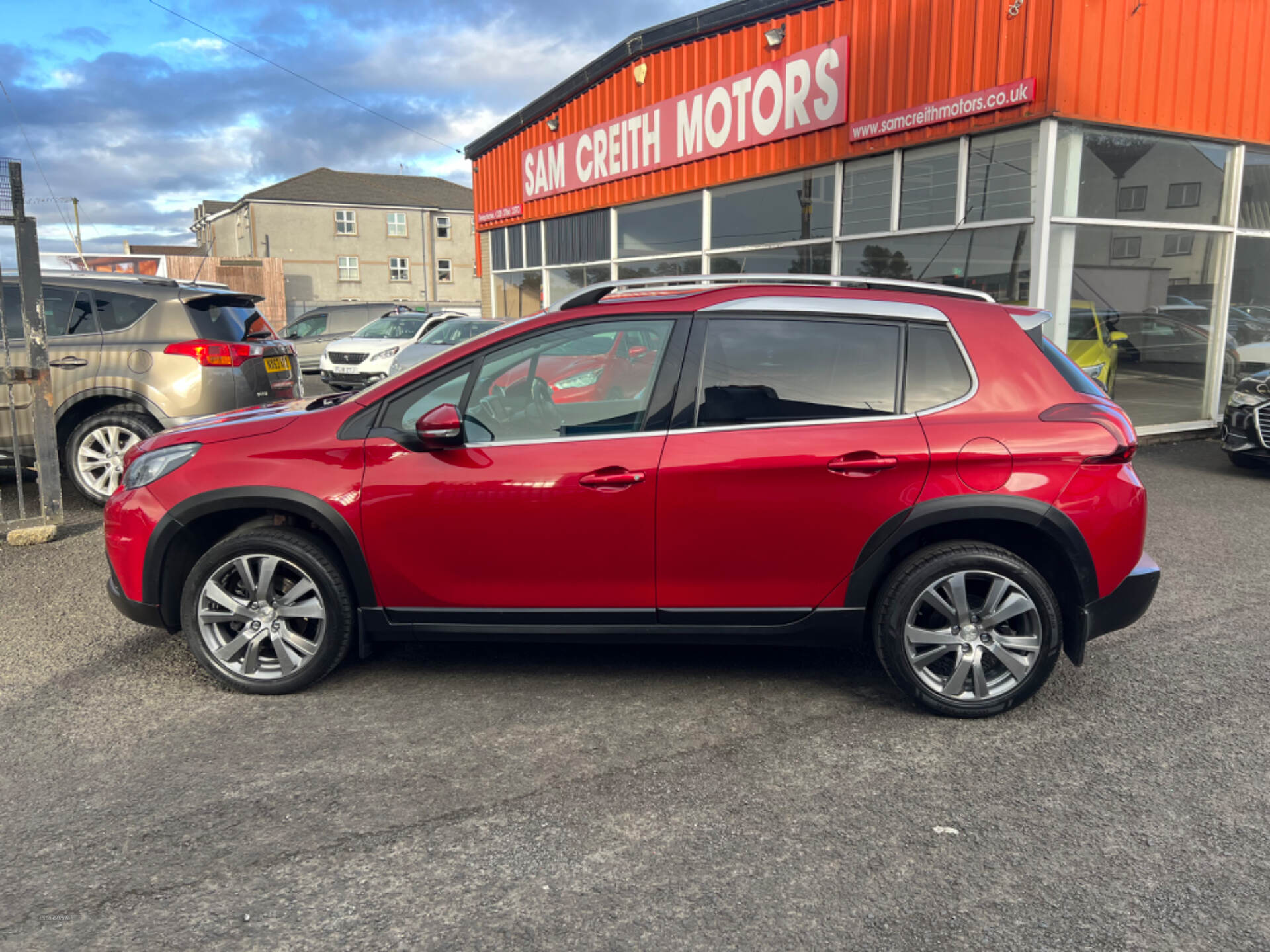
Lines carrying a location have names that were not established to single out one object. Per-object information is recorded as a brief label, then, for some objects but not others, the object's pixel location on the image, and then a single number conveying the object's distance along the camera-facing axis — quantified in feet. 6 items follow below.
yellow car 33.24
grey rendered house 174.29
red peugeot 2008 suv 11.88
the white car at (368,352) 56.03
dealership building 31.60
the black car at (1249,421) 28.60
